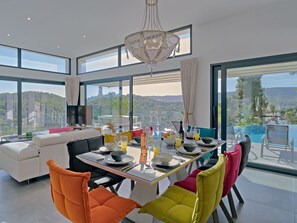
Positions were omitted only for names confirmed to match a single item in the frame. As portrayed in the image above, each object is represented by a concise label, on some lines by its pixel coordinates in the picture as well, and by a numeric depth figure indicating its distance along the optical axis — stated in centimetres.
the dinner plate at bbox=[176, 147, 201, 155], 217
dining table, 163
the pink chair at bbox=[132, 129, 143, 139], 325
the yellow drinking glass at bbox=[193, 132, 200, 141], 294
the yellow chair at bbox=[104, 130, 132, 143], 265
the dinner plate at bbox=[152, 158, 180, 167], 179
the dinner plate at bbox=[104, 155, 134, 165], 184
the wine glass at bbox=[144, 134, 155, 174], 170
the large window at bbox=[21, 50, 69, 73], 679
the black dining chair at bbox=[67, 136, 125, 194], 225
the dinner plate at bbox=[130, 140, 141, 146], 271
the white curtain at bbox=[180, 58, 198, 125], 475
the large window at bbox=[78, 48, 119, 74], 668
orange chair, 137
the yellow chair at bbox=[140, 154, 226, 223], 141
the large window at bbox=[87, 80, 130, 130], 647
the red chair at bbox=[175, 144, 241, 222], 191
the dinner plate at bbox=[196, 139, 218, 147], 260
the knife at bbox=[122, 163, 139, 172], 171
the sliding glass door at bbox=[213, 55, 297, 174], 383
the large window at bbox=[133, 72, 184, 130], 541
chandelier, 274
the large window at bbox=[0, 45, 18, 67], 623
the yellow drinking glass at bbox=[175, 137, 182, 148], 248
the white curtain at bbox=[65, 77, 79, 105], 776
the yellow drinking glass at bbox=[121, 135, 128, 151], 231
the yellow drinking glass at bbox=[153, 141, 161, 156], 210
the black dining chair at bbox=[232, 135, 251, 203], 223
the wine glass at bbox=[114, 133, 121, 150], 241
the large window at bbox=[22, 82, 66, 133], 690
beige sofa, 316
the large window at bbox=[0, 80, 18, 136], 633
